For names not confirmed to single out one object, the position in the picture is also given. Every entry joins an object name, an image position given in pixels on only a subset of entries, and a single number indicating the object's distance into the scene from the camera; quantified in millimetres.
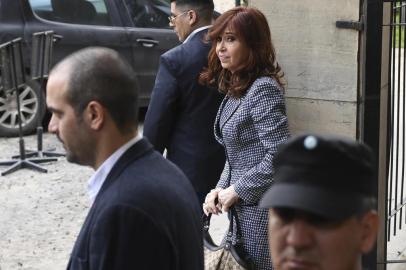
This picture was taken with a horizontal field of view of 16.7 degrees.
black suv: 15240
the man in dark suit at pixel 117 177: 3797
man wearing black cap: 2635
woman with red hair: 5978
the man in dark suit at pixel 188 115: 6833
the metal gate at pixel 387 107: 7792
